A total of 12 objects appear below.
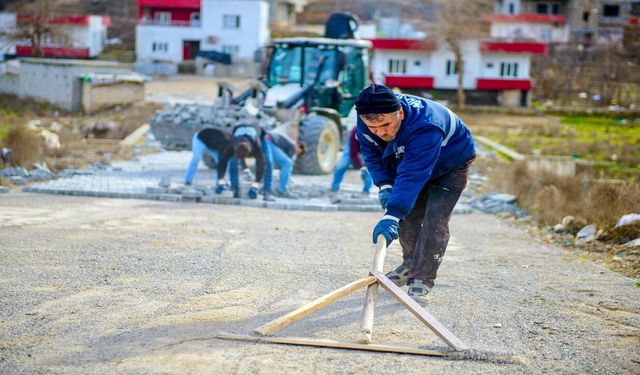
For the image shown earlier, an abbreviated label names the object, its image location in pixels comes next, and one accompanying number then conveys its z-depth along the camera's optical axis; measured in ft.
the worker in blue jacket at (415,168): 23.59
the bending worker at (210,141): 47.85
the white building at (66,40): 187.62
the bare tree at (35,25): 177.68
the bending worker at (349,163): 51.16
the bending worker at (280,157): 48.32
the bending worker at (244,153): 46.32
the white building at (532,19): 204.13
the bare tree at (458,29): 159.48
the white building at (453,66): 159.94
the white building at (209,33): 191.93
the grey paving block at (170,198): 46.36
